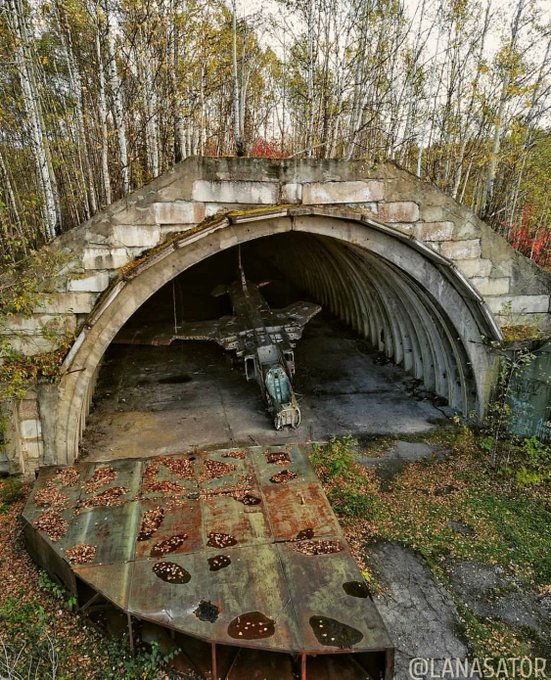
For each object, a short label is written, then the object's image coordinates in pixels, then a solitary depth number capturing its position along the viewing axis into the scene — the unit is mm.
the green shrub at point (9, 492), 7198
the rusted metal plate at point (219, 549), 4629
